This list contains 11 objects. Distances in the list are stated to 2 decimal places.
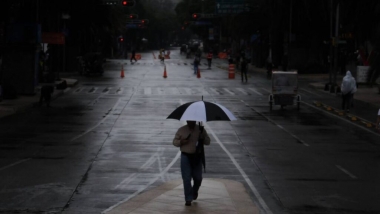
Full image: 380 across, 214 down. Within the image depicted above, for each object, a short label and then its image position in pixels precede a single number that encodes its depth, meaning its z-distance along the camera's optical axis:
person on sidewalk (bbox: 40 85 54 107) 36.81
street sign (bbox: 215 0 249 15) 95.20
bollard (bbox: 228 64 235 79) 63.89
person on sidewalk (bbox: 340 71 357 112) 35.06
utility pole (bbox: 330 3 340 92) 50.66
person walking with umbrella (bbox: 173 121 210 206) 13.40
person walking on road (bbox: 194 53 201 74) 69.24
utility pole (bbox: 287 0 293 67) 70.76
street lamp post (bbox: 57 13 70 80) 57.84
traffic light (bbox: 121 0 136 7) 57.59
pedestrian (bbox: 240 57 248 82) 58.32
